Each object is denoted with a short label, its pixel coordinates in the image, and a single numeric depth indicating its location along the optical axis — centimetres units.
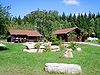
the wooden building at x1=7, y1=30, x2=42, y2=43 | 2448
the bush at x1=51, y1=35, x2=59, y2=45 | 1240
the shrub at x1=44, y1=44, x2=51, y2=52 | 985
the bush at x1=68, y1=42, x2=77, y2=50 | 1062
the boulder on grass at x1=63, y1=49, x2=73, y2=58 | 722
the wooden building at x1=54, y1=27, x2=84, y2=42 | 2559
